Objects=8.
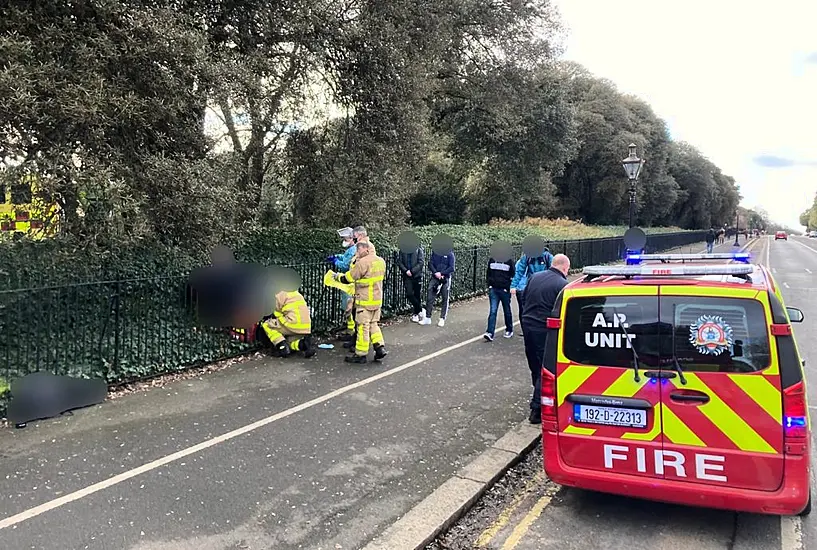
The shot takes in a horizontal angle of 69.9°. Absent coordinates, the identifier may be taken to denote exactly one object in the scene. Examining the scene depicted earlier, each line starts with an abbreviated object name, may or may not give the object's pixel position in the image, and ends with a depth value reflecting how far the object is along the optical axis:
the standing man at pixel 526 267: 9.77
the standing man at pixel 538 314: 5.89
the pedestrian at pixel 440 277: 10.74
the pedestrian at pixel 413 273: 10.62
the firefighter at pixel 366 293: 7.69
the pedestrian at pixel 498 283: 9.41
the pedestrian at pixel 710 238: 35.72
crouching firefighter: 8.04
